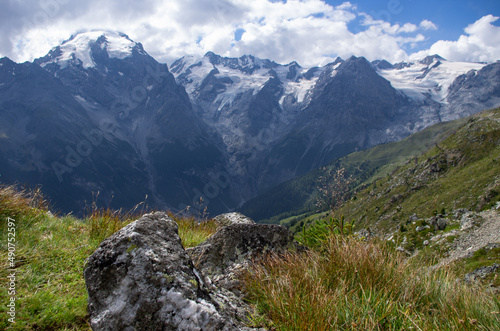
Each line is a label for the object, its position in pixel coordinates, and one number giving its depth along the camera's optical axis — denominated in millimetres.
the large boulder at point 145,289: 2908
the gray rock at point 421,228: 72125
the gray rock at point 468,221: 58038
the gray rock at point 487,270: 29295
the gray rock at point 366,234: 5731
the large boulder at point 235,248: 5247
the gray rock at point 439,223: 67469
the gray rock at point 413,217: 95412
